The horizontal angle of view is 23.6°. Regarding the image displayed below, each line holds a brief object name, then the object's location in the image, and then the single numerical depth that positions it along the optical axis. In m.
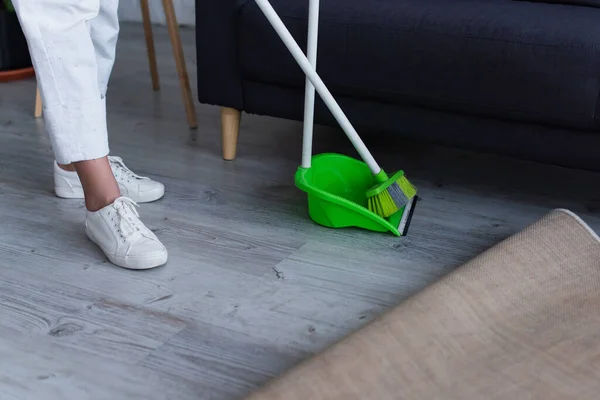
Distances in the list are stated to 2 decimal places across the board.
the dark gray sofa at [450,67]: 3.07
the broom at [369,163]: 3.11
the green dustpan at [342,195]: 3.12
